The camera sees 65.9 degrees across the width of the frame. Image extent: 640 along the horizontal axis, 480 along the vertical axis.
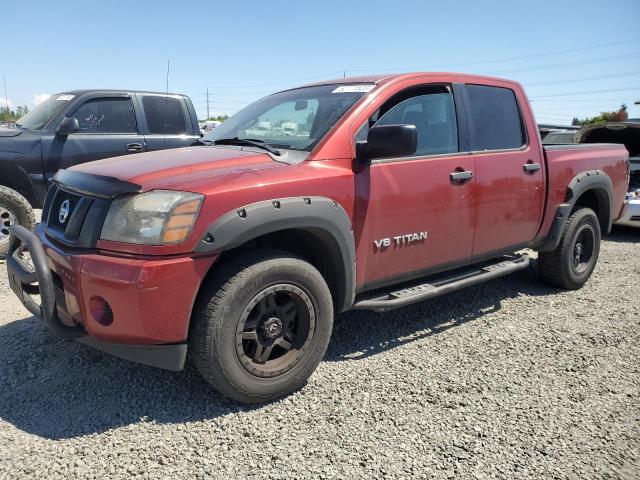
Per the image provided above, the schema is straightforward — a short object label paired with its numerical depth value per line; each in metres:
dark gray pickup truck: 5.67
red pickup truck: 2.35
